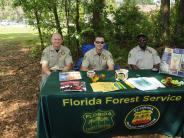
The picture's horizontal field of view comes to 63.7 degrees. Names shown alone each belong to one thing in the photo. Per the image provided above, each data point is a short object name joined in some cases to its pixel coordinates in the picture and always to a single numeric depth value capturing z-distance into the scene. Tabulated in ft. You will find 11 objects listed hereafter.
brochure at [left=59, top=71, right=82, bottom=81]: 5.94
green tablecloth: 5.21
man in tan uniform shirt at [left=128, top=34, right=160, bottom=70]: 8.05
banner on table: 6.21
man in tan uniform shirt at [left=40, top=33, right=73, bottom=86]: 7.71
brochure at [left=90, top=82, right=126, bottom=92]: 5.37
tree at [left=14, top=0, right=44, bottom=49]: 12.30
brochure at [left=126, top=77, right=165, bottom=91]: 5.54
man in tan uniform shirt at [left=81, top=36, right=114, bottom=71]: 7.69
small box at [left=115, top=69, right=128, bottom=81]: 5.99
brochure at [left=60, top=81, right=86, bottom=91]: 5.30
